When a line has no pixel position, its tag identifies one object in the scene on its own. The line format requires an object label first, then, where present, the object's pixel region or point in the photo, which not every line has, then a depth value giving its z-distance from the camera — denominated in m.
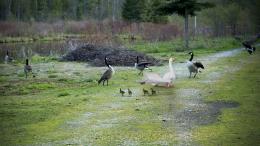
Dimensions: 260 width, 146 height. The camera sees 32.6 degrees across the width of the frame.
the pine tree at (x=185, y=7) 31.64
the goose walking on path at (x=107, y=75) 16.55
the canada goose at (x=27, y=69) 19.61
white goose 15.88
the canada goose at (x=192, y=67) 17.88
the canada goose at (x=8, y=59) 26.38
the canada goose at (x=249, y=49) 27.27
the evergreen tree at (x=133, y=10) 59.36
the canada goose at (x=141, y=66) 19.43
